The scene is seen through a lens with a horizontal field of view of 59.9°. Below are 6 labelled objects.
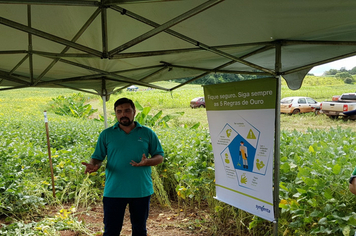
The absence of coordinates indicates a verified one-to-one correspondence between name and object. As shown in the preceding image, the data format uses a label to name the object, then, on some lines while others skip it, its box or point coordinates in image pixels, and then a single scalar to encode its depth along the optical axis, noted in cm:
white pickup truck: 1855
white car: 2384
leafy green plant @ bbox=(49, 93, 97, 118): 1850
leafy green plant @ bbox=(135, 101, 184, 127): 999
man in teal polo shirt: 272
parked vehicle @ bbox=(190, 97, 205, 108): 2948
